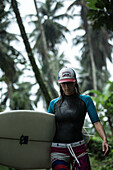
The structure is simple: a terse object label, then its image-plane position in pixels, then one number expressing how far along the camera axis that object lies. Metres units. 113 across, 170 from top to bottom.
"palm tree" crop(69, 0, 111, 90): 20.92
